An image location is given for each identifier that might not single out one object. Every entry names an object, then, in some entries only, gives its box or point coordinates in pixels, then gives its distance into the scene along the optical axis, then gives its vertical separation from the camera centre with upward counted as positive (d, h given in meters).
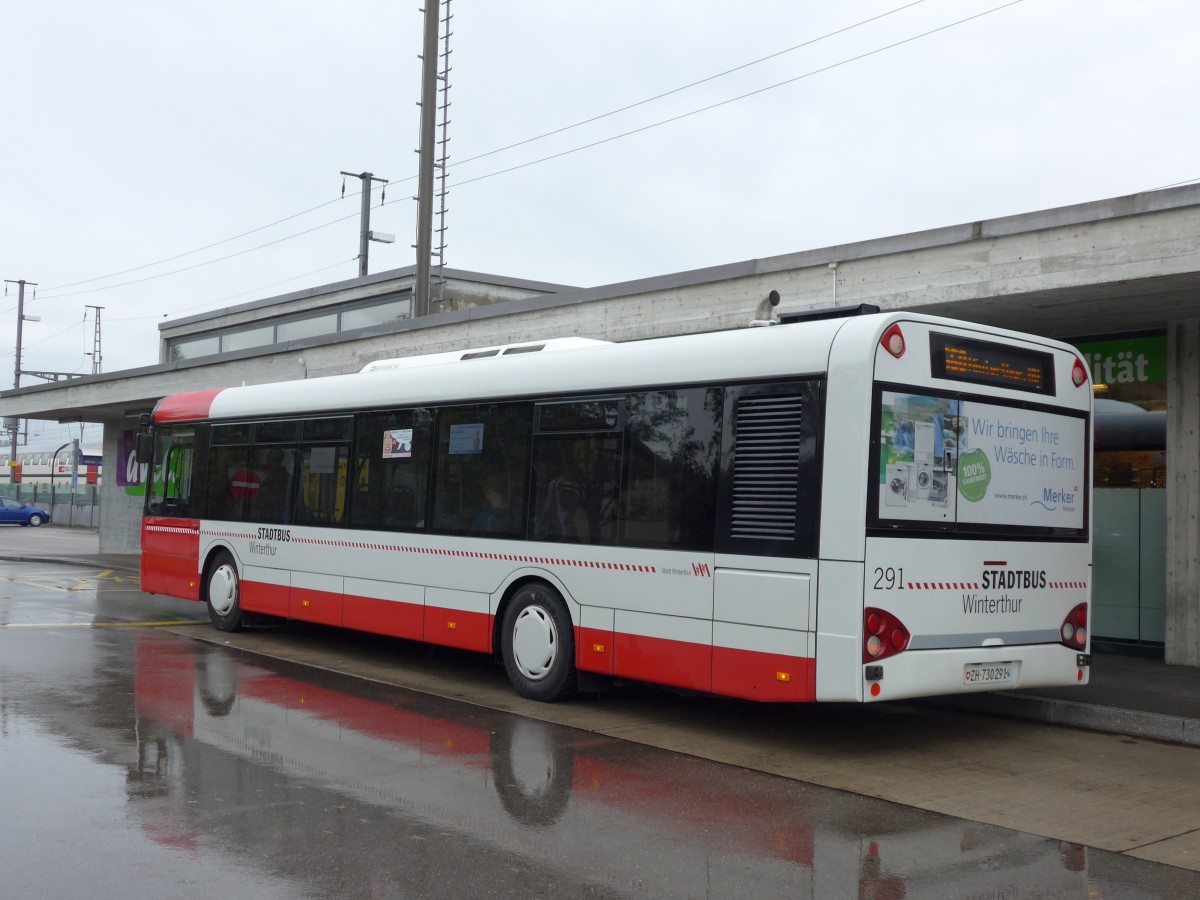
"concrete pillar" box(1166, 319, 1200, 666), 12.19 +0.29
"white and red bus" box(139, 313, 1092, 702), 7.82 -0.02
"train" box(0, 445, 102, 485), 89.86 +1.51
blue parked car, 54.44 -1.20
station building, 10.53 +2.12
